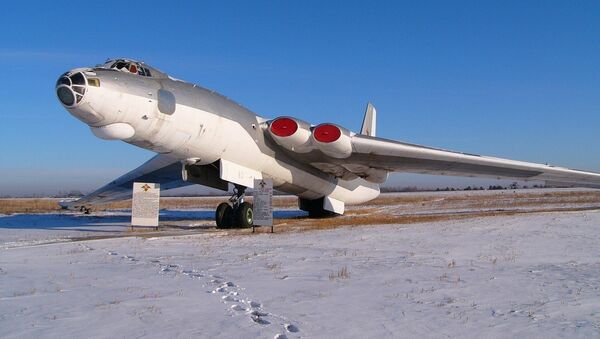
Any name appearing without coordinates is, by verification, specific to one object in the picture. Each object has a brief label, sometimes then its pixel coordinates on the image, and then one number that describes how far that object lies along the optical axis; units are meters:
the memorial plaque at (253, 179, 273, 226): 12.09
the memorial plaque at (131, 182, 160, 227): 13.41
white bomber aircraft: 10.23
